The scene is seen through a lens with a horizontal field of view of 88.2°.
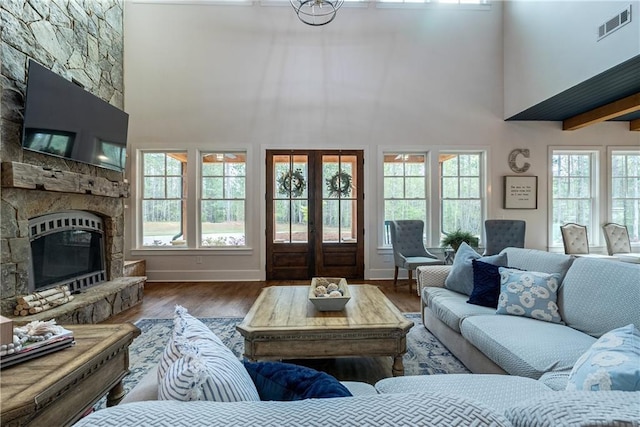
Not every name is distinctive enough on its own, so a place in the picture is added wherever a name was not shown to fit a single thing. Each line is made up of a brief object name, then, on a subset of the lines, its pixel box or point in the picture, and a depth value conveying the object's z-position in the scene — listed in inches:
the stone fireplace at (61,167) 111.2
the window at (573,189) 230.2
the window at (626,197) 229.0
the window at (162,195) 224.4
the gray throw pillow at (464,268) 113.1
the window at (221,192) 226.4
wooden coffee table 80.3
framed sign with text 224.7
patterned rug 95.5
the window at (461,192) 231.1
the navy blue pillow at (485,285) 102.0
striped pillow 28.5
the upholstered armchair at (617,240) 210.2
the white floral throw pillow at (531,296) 87.9
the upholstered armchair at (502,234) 193.2
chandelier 221.6
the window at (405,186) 229.8
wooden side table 43.5
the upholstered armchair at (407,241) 202.4
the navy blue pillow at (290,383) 34.2
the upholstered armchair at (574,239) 209.5
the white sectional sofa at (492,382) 24.0
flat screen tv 116.7
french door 224.7
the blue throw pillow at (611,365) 37.0
